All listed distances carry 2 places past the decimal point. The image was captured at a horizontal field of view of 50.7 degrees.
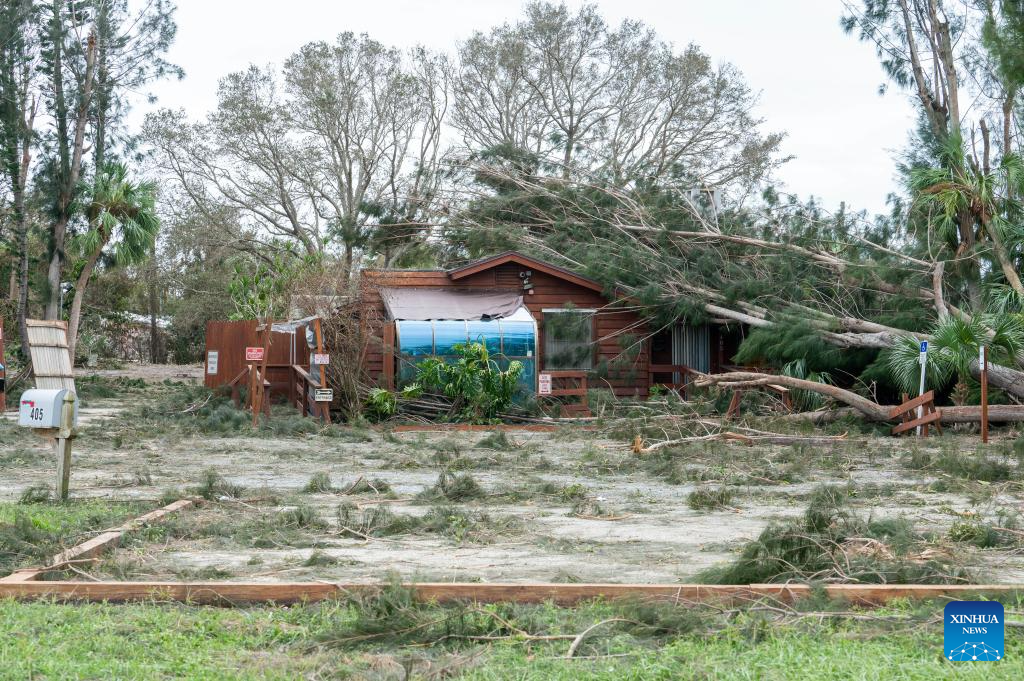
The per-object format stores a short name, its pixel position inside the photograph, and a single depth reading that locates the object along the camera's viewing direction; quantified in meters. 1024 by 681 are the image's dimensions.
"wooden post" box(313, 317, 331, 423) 18.84
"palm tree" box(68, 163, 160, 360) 29.97
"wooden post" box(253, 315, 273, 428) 18.11
